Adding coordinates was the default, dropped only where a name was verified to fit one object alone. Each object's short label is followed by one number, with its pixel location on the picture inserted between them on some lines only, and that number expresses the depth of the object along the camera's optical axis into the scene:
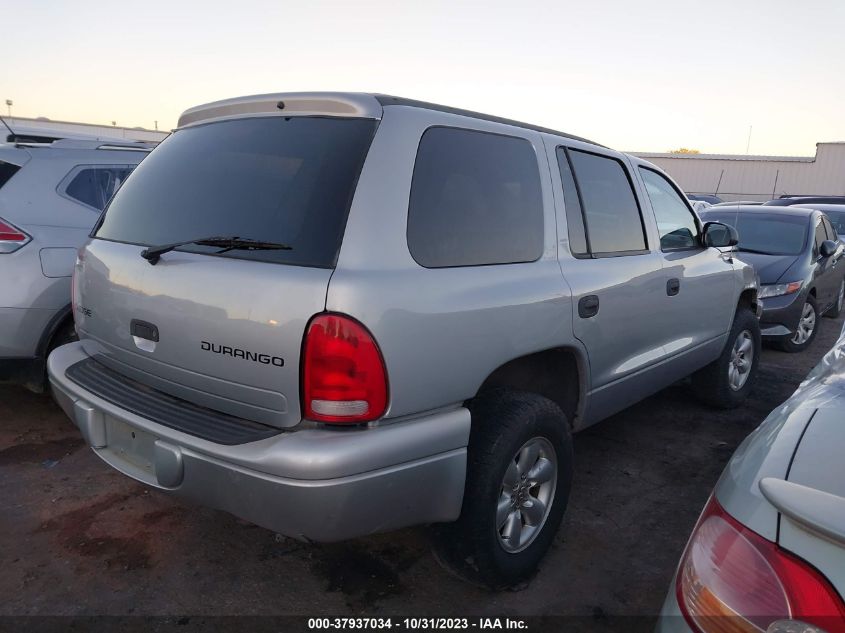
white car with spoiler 1.11
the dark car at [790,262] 6.46
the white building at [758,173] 29.46
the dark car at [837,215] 9.86
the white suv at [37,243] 3.57
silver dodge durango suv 1.94
